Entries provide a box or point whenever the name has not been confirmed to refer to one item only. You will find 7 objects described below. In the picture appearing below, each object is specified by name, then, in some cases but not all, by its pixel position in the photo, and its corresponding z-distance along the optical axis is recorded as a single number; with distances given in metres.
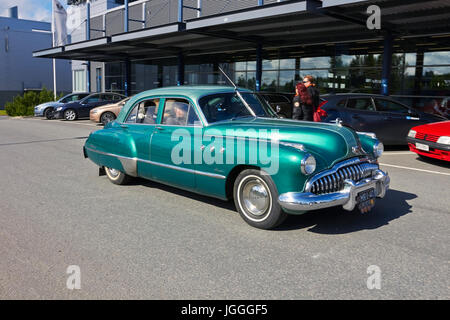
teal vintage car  4.38
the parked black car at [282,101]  12.29
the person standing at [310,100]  9.66
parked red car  8.40
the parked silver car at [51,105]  22.73
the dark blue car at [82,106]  21.55
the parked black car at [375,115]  10.60
